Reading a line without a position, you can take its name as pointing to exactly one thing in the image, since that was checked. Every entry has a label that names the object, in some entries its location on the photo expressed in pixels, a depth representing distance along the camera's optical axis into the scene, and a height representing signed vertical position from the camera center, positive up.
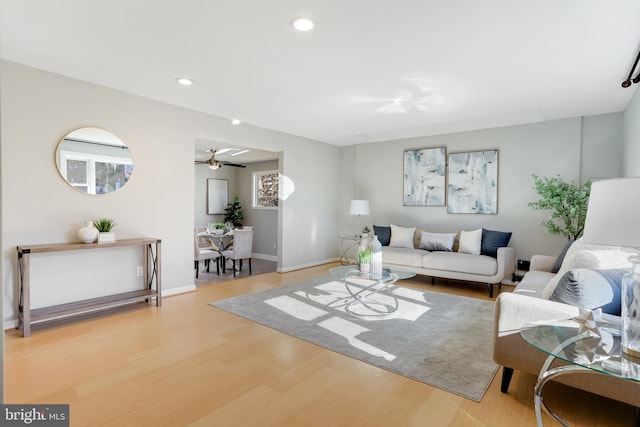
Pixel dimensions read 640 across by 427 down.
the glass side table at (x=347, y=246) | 6.96 -0.77
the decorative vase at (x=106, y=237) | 3.53 -0.32
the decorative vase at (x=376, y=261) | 3.86 -0.59
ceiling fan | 6.83 +1.09
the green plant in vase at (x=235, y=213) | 8.30 -0.12
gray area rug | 2.51 -1.17
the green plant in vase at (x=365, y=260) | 3.88 -0.58
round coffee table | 3.76 -1.14
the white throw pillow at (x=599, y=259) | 2.21 -0.32
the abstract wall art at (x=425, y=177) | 5.87 +0.62
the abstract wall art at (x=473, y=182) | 5.34 +0.48
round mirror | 3.50 +0.51
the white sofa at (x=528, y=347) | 1.82 -0.87
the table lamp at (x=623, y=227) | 1.28 -0.05
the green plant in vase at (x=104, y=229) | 3.55 -0.24
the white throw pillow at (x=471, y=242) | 5.01 -0.46
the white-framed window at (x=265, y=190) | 7.86 +0.47
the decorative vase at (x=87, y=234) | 3.41 -0.28
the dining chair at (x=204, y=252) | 5.42 -0.75
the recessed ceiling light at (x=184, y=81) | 3.46 +1.34
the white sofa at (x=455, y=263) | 4.60 -0.77
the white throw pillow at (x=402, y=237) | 5.65 -0.45
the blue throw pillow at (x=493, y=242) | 4.84 -0.44
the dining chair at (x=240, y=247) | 5.73 -0.66
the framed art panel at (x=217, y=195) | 8.23 +0.33
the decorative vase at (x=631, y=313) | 1.41 -0.43
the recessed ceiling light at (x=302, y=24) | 2.38 +1.35
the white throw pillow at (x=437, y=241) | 5.27 -0.49
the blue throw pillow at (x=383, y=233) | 5.92 -0.41
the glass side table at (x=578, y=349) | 1.36 -0.62
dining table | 6.00 -0.57
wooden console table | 3.02 -0.93
